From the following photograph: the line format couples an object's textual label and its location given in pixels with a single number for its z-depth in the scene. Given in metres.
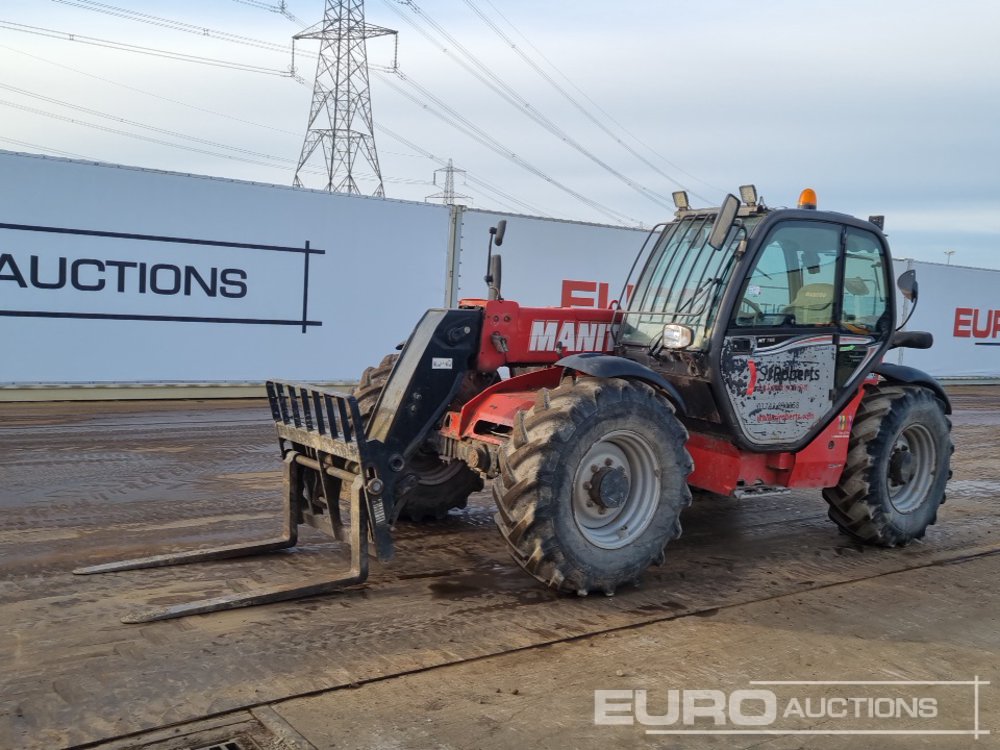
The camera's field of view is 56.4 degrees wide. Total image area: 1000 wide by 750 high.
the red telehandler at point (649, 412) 5.12
